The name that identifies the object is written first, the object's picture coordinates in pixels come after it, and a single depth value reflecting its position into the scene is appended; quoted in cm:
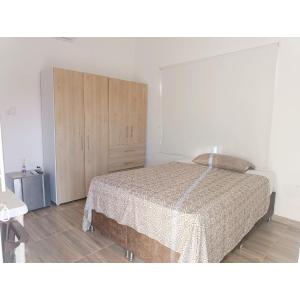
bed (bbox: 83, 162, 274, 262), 158
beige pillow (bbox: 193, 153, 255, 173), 285
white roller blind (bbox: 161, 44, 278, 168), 291
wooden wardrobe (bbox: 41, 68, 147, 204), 311
